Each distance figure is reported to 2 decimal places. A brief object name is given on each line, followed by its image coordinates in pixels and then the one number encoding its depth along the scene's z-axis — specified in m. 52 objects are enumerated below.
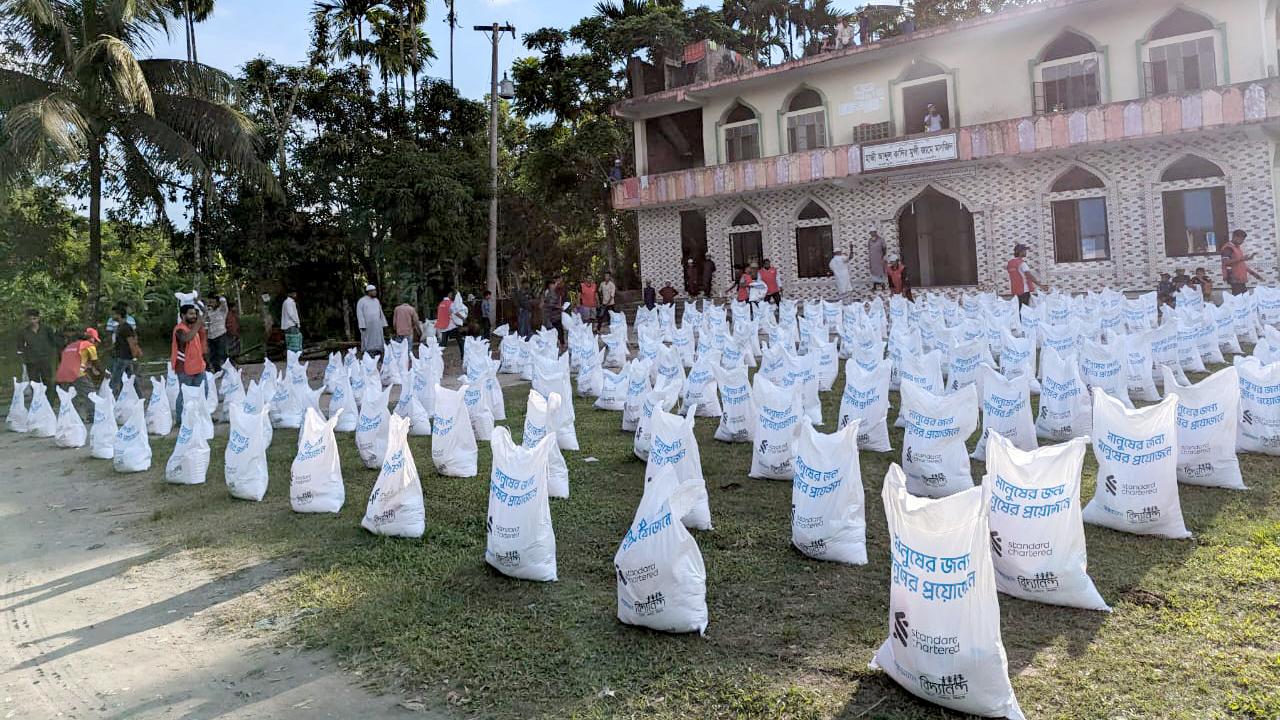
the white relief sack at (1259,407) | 5.64
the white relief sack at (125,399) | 8.88
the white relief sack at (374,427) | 7.12
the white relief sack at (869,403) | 6.30
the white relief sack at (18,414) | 10.82
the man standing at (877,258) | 20.42
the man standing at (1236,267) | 12.19
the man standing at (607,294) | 18.45
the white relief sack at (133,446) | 7.71
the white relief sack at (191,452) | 6.99
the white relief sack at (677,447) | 5.05
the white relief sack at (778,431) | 5.82
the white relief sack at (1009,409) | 5.59
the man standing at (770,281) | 17.77
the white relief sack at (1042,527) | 3.57
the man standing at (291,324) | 14.58
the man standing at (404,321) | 14.03
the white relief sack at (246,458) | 6.35
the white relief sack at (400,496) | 5.05
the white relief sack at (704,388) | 7.63
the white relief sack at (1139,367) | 7.22
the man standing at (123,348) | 10.24
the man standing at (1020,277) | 12.58
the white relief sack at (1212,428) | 4.97
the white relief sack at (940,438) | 5.15
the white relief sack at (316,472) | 5.76
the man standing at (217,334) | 13.54
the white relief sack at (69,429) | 9.34
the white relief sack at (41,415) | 10.08
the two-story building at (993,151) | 17.52
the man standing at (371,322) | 13.38
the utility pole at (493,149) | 20.09
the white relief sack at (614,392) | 9.11
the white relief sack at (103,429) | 8.40
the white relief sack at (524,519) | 4.23
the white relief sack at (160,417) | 9.58
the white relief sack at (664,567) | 3.48
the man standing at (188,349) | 9.45
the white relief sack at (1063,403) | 6.15
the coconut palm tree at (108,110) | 12.77
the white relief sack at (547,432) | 5.70
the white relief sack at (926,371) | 6.79
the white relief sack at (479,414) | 7.86
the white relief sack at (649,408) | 6.05
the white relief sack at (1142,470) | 4.28
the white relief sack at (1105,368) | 6.78
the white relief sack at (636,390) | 7.69
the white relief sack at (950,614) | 2.78
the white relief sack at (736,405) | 7.06
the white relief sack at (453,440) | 6.46
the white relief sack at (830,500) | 4.27
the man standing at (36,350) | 11.41
